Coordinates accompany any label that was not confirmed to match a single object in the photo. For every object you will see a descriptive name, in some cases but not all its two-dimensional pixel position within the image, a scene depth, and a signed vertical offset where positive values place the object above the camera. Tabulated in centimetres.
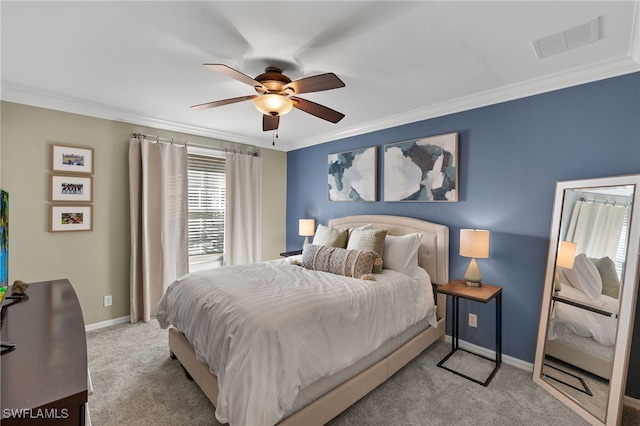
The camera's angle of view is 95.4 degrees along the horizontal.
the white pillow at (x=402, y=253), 290 -55
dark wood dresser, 86 -67
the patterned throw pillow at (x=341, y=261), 266 -62
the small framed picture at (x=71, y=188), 303 -3
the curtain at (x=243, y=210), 440 -28
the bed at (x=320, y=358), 155 -109
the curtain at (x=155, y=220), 351 -40
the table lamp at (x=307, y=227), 442 -50
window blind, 418 -24
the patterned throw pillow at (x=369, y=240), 296 -45
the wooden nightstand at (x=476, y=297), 246 -82
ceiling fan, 191 +75
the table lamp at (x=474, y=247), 260 -42
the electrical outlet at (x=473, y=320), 294 -121
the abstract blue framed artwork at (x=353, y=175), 381 +29
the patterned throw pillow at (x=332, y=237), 325 -48
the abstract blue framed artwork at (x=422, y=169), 309 +34
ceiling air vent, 178 +108
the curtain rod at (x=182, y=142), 358 +64
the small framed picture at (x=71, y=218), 305 -35
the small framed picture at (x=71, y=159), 302 +29
